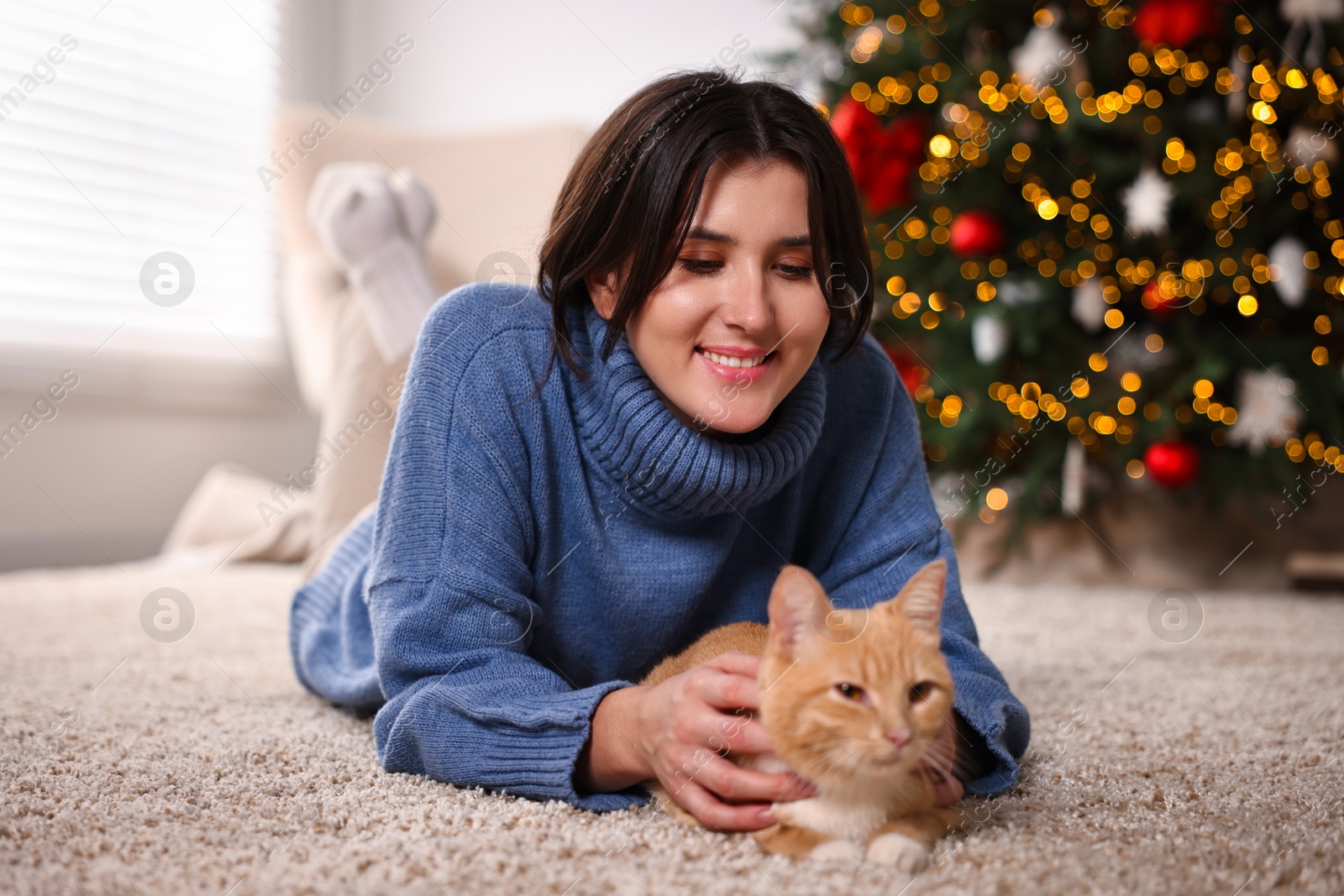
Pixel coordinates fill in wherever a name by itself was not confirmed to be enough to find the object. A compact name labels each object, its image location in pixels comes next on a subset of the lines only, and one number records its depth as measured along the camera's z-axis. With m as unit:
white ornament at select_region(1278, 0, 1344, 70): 2.00
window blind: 2.71
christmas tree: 2.14
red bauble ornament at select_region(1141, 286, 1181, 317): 2.18
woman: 0.87
